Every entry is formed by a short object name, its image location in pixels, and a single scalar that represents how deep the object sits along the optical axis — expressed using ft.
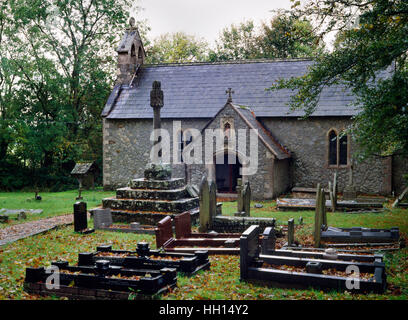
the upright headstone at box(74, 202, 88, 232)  41.88
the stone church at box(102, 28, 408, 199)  69.97
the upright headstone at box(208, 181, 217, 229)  41.57
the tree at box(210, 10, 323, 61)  125.29
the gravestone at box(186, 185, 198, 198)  49.32
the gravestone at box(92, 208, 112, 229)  43.60
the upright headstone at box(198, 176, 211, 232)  40.57
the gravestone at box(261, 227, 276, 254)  27.68
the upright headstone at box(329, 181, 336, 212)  52.76
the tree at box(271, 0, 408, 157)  30.58
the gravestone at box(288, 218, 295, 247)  34.37
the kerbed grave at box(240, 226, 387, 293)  21.54
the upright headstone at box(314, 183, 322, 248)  33.72
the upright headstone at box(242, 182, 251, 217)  48.06
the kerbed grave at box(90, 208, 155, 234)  41.96
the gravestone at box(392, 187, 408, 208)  56.40
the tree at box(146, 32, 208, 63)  138.82
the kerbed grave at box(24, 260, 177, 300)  20.71
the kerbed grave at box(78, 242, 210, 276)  25.14
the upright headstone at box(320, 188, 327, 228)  35.42
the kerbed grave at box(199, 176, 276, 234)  40.40
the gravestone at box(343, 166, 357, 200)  62.18
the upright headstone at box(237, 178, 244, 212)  47.98
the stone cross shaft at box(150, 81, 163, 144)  48.49
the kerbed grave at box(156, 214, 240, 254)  31.83
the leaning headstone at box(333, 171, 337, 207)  53.19
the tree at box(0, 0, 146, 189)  95.35
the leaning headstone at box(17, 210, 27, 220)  51.30
